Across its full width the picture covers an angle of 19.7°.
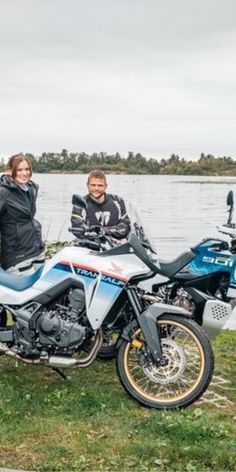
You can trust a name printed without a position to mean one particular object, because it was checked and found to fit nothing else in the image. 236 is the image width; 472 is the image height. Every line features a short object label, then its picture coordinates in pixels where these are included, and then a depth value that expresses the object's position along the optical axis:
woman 5.96
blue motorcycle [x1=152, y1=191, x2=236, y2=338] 5.45
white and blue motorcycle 4.78
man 6.30
